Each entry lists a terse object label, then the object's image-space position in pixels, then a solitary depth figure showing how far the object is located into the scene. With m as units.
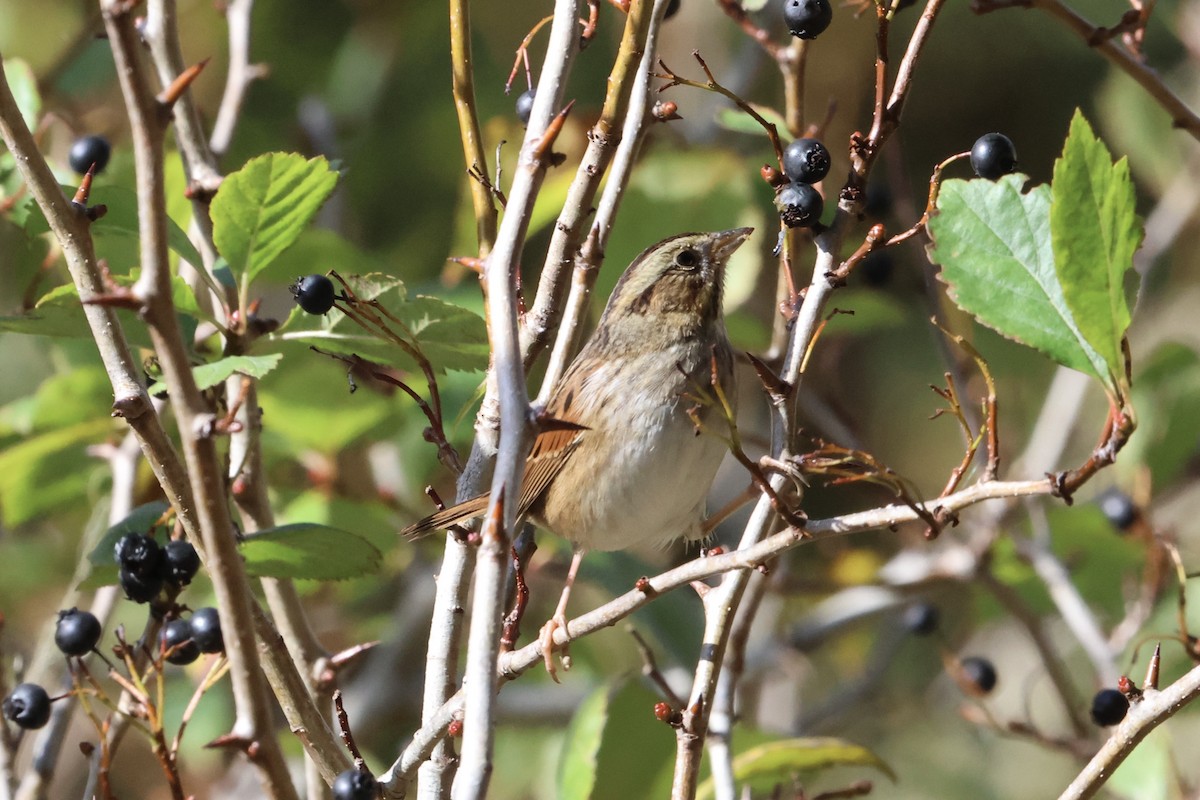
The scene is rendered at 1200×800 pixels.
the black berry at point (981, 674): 7.21
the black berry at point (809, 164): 4.21
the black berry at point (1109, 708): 5.71
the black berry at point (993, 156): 4.35
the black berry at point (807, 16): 4.33
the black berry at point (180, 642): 4.44
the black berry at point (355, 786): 3.57
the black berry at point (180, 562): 4.36
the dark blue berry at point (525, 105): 4.87
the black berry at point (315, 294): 4.35
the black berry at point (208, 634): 4.45
